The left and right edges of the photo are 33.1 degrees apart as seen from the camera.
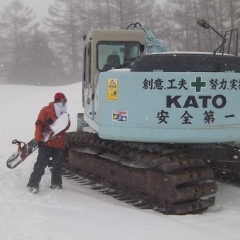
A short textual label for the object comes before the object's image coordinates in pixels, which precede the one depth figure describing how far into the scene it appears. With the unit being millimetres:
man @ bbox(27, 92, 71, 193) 6449
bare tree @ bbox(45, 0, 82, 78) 49062
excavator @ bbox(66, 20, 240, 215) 5211
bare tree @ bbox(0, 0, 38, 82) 52594
